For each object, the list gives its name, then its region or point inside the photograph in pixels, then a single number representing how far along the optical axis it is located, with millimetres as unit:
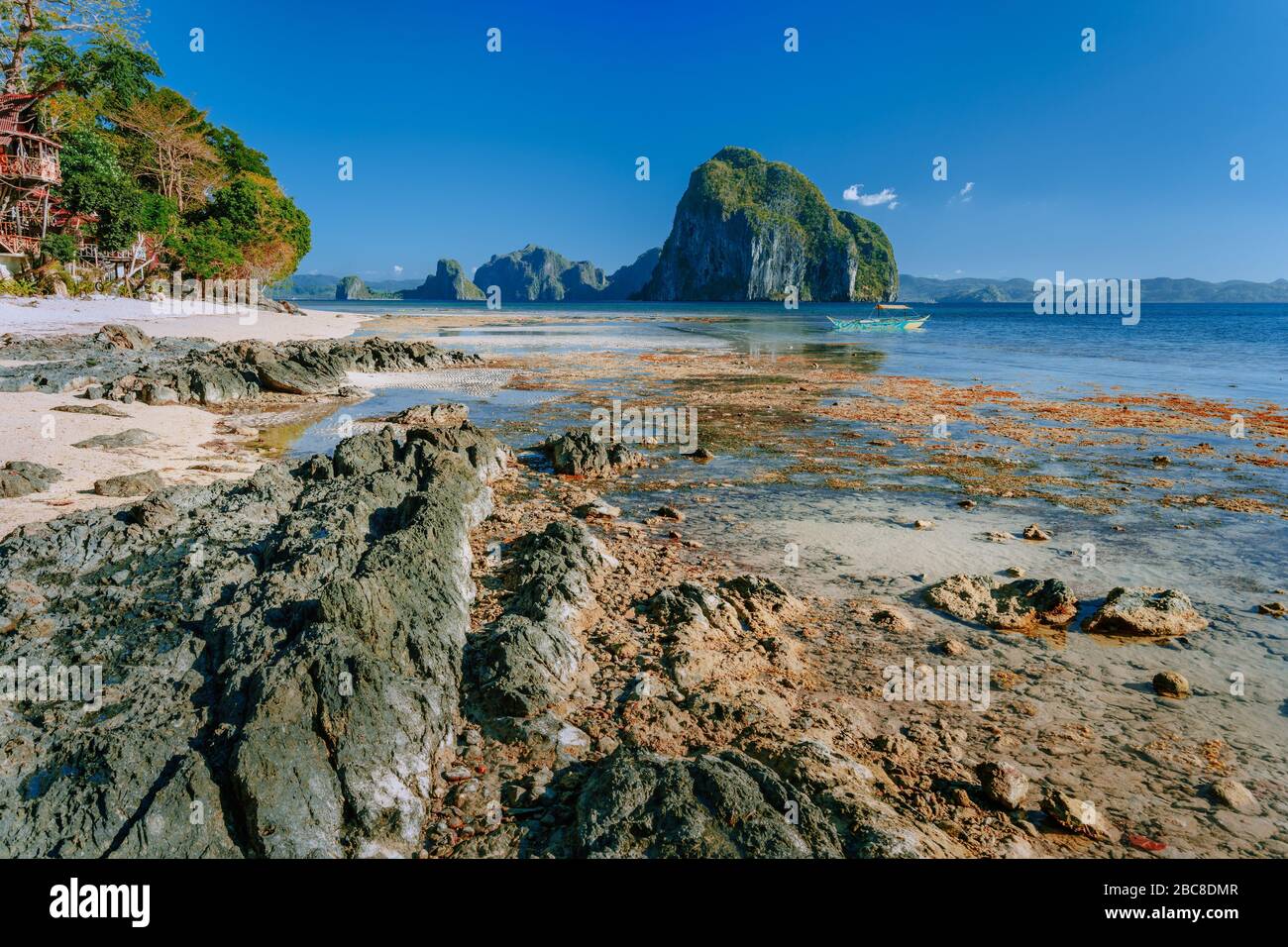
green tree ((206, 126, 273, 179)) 69375
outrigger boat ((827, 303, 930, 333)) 58125
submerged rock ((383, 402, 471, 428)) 16812
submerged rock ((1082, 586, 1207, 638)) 6949
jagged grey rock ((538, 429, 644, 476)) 12898
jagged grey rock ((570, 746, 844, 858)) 3555
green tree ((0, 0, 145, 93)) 37562
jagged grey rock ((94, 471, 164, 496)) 9453
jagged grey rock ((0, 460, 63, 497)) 8984
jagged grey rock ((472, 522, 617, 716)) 5270
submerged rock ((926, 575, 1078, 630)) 7262
